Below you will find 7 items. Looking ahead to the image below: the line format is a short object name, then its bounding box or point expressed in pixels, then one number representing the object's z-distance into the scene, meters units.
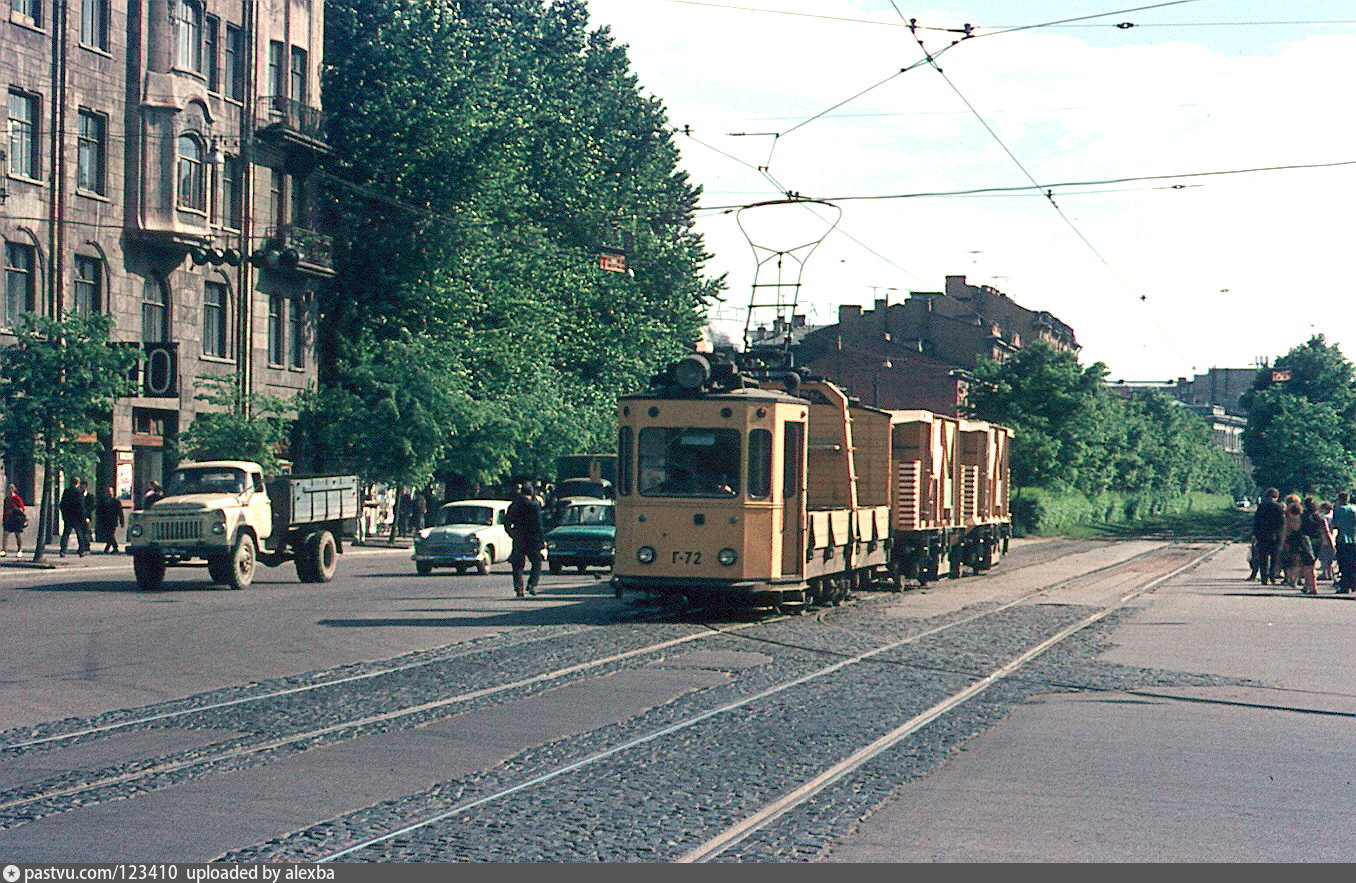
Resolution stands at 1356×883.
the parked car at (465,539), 32.09
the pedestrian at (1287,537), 30.23
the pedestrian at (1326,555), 31.67
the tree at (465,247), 46.47
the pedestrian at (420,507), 51.59
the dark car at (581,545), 32.06
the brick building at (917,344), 98.00
